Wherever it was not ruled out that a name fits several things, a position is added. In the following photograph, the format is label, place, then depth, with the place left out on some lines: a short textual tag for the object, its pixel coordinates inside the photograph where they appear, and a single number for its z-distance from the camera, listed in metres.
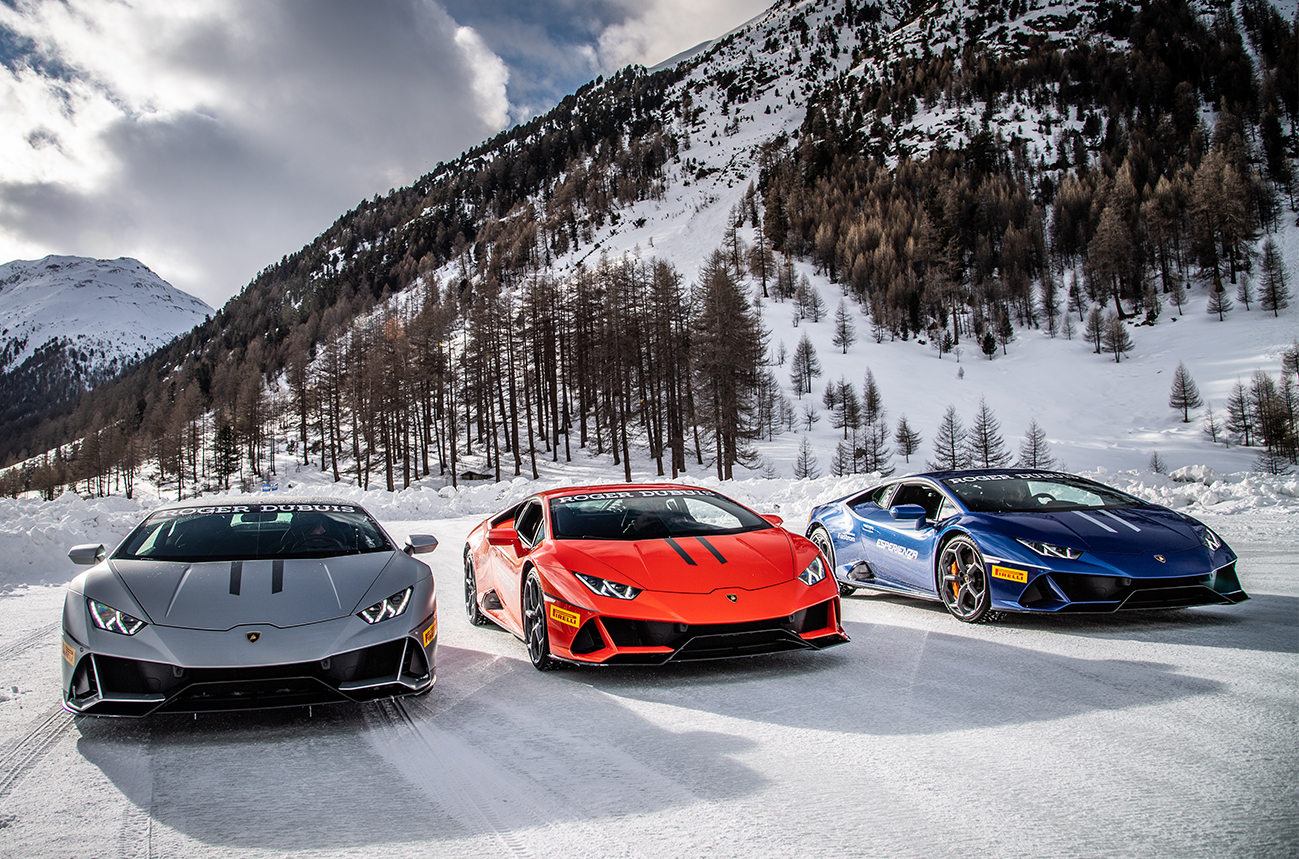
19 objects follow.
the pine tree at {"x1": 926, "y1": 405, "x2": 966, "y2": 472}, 51.72
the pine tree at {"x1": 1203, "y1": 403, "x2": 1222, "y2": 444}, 54.44
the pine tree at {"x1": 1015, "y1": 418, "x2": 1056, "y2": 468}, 49.50
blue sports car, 5.34
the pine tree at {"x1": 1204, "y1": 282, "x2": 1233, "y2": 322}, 73.25
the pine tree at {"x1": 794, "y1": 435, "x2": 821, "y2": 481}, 47.57
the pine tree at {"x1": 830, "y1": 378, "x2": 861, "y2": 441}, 57.91
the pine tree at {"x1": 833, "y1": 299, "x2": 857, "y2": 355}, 76.61
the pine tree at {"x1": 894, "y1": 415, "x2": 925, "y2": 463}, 54.09
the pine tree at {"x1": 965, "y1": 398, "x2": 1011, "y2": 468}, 50.69
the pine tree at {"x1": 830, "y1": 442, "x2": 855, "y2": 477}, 50.98
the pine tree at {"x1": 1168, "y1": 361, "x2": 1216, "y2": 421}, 57.16
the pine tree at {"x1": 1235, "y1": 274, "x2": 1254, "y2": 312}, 74.31
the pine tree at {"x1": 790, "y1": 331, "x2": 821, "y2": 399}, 66.44
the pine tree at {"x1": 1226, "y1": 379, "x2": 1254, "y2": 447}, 53.69
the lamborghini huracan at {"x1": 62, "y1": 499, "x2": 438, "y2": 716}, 3.53
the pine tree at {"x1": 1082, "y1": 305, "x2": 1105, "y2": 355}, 73.19
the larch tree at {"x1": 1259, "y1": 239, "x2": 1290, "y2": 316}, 70.75
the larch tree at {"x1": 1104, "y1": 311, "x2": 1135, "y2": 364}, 69.62
